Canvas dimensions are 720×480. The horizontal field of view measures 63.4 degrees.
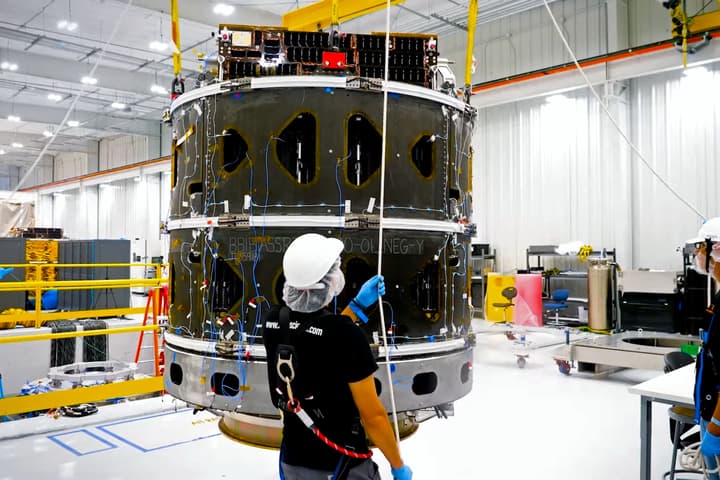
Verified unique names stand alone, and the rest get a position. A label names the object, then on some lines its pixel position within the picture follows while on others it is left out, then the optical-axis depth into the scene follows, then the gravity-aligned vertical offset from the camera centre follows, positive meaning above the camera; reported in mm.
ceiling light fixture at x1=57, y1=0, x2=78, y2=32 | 11547 +4610
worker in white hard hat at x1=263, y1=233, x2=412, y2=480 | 2090 -487
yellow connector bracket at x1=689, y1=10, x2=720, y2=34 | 8625 +3386
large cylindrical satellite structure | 3371 +297
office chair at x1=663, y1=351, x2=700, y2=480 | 3500 -1005
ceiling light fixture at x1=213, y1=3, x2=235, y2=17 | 8816 +3683
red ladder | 6941 -749
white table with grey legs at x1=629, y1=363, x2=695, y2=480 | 3373 -855
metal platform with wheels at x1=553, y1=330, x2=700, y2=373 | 6637 -1205
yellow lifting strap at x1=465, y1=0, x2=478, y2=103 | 3781 +1370
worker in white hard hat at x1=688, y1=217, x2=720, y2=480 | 2641 -568
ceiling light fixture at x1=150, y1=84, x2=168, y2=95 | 14242 +3972
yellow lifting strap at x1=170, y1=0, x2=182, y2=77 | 3832 +1394
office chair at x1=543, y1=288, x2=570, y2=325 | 10372 -963
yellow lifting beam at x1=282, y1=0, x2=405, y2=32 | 5086 +2160
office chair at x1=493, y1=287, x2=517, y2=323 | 9078 -670
